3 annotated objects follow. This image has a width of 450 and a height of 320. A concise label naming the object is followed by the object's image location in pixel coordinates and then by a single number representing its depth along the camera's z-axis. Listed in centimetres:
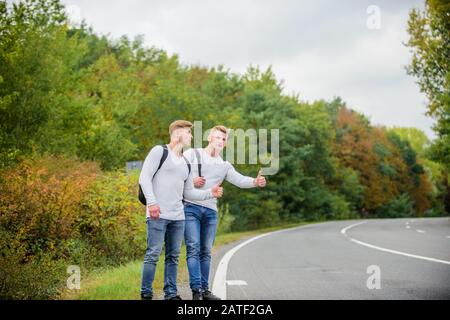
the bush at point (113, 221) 1212
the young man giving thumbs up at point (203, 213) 647
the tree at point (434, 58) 2781
